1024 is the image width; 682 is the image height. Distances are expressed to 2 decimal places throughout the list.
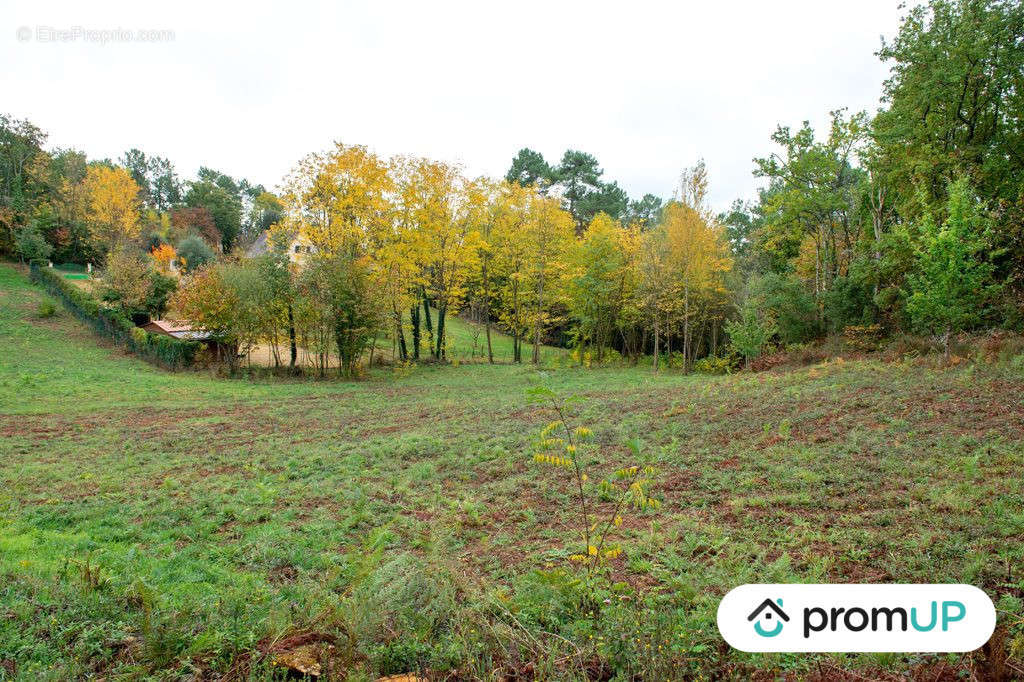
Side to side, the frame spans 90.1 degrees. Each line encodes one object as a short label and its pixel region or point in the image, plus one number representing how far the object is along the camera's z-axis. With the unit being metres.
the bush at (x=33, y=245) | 38.72
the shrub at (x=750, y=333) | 22.80
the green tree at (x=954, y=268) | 13.27
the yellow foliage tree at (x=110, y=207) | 39.88
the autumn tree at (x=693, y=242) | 23.08
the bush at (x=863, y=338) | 20.20
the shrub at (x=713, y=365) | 26.47
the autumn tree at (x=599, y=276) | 28.73
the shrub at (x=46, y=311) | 29.91
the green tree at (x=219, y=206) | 58.59
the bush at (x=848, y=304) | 21.72
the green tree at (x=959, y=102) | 16.88
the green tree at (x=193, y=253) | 44.47
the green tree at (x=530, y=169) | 46.38
